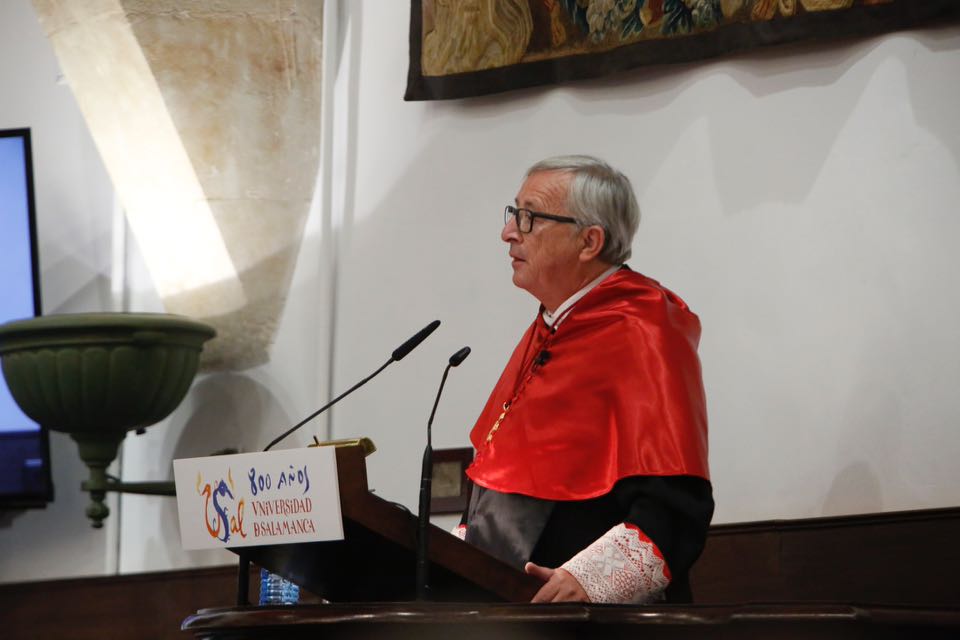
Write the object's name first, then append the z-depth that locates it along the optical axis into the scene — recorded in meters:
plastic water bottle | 7.11
